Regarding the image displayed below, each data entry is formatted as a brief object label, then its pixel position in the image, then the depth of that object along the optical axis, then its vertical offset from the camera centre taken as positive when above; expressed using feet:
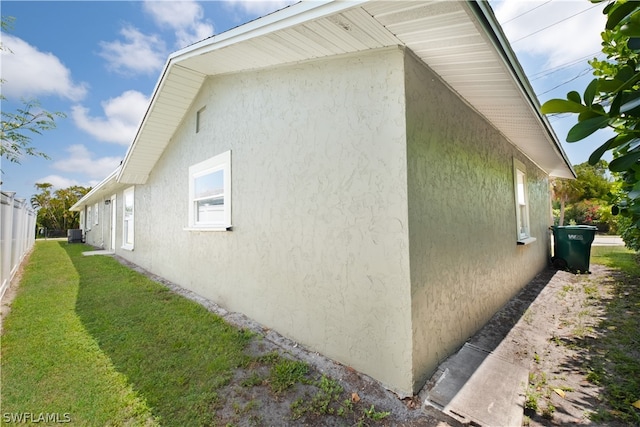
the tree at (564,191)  68.29 +6.24
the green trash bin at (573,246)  26.22 -3.00
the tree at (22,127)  17.02 +6.20
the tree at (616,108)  4.12 +1.72
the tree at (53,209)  109.40 +5.92
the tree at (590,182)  62.90 +7.77
